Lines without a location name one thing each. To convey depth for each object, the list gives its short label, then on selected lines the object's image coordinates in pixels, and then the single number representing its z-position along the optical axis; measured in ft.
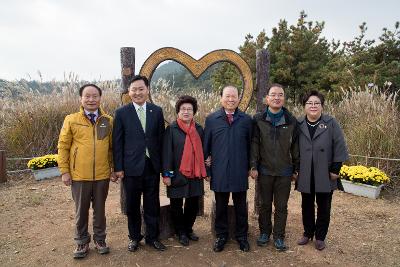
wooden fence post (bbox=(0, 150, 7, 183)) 21.26
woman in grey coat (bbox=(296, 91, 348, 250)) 11.89
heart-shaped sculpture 14.16
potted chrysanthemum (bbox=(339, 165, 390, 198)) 18.84
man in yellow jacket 11.21
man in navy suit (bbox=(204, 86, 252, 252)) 11.68
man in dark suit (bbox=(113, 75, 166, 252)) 11.37
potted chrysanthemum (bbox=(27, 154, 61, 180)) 22.12
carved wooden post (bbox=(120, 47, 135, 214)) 14.56
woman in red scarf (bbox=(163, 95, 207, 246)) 11.73
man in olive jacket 11.73
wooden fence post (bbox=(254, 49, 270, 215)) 14.49
